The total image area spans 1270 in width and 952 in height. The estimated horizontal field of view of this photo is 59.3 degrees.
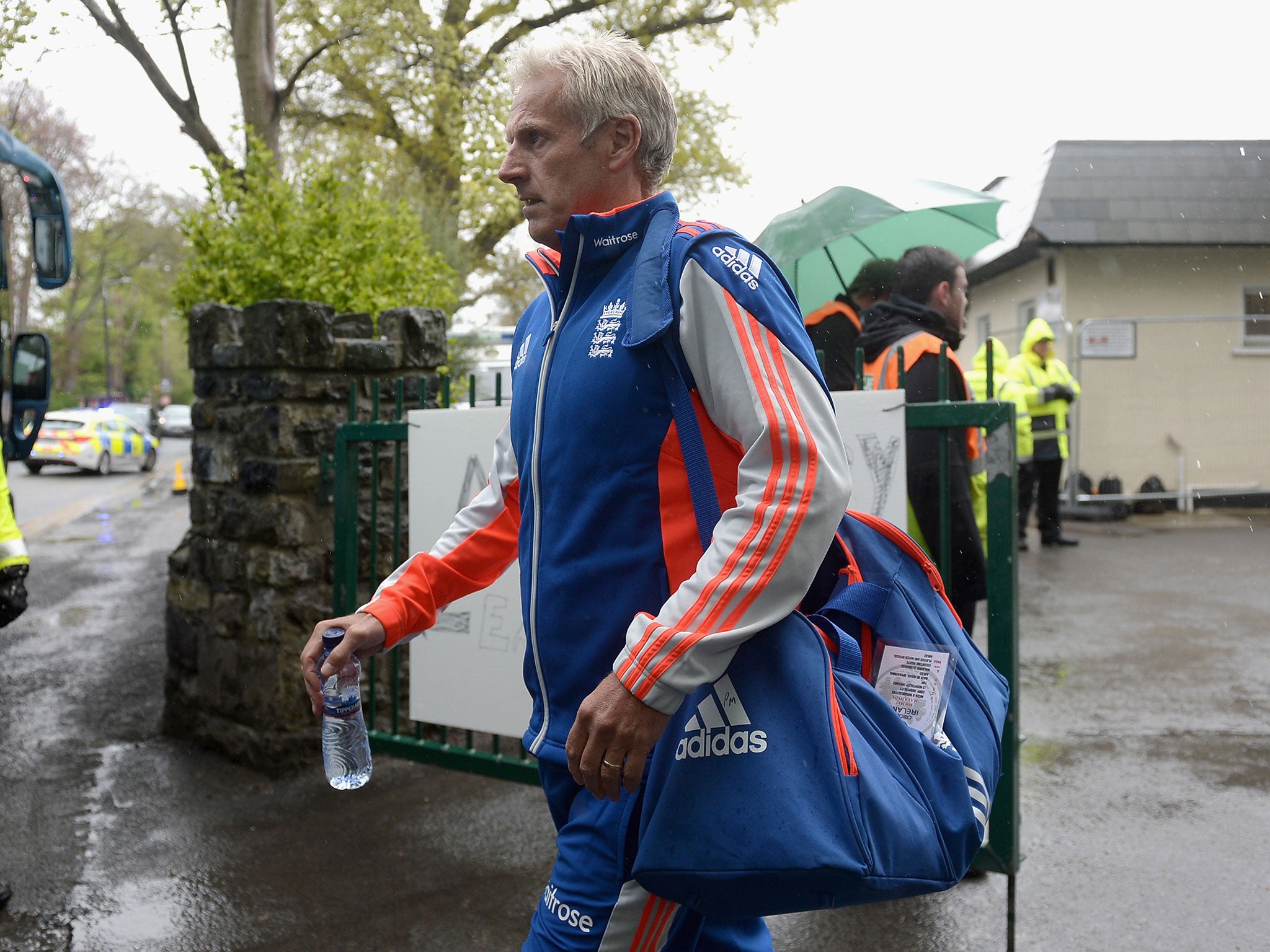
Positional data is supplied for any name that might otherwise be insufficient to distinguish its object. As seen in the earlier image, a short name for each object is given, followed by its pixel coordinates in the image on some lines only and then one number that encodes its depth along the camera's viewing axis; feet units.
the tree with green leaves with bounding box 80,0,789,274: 39.22
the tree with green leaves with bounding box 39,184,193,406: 107.14
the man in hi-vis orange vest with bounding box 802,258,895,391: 16.57
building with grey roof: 49.39
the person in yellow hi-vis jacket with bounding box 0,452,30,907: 11.94
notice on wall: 49.73
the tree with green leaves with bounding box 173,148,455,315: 19.27
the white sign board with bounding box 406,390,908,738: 12.95
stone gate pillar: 16.08
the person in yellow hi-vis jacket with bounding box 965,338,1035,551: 36.76
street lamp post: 170.19
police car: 86.17
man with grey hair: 4.94
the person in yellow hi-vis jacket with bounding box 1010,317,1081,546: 37.86
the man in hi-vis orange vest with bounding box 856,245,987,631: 11.81
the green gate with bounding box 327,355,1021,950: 10.30
